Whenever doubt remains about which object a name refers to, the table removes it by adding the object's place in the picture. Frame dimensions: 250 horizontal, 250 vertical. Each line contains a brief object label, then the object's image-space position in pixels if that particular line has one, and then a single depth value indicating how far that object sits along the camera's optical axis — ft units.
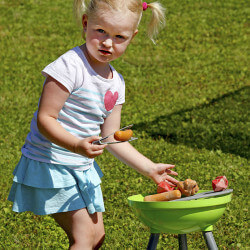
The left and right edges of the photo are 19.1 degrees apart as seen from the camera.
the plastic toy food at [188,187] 12.80
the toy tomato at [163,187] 13.18
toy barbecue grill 11.21
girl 12.40
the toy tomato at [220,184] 12.59
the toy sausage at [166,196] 12.02
